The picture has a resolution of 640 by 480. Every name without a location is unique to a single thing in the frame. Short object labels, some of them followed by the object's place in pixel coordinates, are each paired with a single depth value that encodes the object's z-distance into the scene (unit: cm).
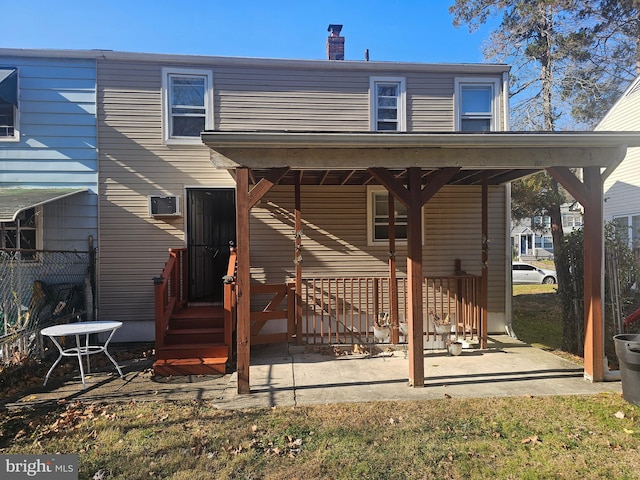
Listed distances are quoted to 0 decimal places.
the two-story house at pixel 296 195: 684
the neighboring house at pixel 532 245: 3188
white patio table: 480
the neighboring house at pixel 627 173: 1081
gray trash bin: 414
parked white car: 1750
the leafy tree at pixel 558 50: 1293
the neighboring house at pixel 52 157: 679
